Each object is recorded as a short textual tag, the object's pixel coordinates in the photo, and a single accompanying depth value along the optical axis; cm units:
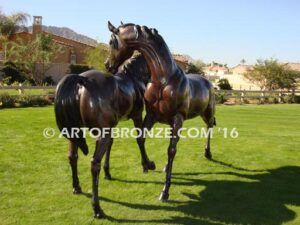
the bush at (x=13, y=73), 2895
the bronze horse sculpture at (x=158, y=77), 504
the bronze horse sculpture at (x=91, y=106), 455
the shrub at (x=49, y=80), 3110
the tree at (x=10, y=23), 4207
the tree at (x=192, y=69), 3854
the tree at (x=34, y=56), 2855
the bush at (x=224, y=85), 3662
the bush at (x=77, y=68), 3459
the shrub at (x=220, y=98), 2550
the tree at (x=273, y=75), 3971
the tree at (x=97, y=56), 3164
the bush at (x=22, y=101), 1653
